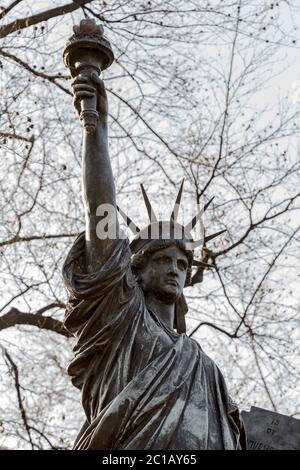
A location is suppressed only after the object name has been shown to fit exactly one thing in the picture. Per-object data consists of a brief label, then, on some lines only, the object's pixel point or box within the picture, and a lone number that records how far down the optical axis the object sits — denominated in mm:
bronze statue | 7979
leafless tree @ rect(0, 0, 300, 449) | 17936
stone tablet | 9320
